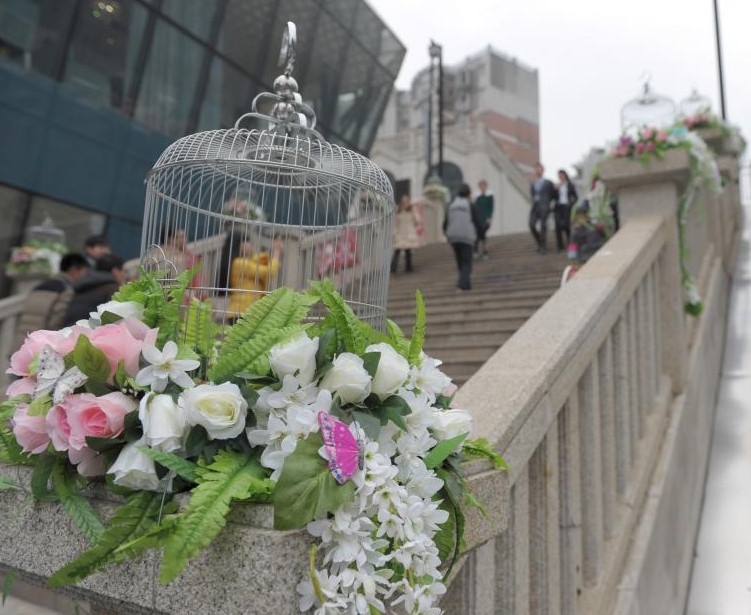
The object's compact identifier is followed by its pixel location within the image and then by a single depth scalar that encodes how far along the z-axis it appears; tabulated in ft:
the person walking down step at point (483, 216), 36.60
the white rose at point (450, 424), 4.50
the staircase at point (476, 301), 17.98
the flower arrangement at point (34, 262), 30.42
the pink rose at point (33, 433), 3.98
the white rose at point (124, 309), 4.38
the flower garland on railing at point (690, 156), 17.65
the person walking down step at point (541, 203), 34.13
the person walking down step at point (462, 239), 26.12
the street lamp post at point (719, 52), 50.19
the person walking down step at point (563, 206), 34.24
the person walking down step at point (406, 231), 34.99
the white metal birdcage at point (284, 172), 5.88
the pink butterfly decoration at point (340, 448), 3.51
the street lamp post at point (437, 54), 57.82
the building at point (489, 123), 109.60
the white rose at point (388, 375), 4.06
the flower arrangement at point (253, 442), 3.48
